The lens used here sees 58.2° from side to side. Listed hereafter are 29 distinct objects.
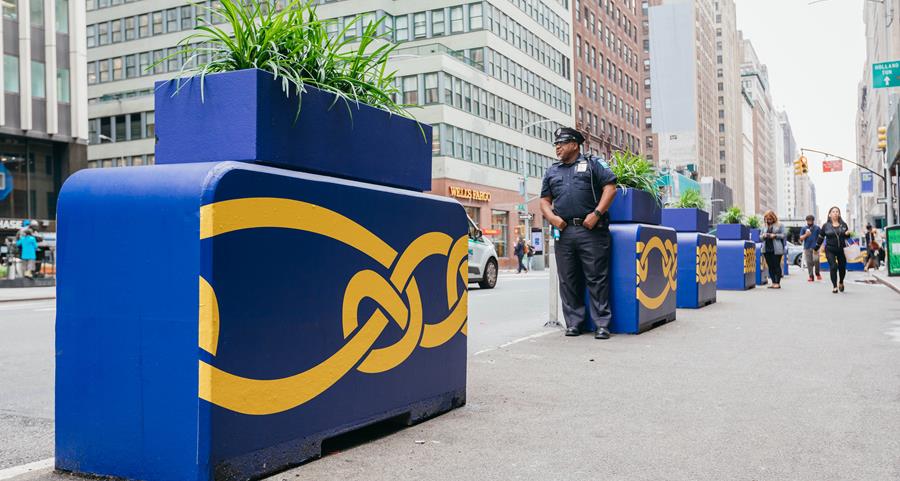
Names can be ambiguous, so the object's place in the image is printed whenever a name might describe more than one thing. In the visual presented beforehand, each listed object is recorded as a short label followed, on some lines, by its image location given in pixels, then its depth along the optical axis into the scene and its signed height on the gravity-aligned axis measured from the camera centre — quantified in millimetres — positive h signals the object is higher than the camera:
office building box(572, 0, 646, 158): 70750 +16226
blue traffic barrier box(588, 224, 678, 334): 8469 -404
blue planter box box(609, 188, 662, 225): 8805 +367
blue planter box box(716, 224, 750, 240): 18500 +190
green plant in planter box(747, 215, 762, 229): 24344 +525
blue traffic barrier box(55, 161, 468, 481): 3043 -309
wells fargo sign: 47844 +2992
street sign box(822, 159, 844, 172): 56094 +5054
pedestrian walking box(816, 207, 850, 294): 17172 -62
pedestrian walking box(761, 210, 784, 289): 19094 -152
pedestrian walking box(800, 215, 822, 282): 21859 -197
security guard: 7836 +199
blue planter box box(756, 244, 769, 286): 20922 -847
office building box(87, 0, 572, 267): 47562 +10804
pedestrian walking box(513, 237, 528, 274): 39903 -403
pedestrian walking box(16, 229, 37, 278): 26141 -58
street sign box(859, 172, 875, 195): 49625 +3503
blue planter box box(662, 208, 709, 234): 13102 +343
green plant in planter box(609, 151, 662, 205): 9148 +792
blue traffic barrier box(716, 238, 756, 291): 18078 -580
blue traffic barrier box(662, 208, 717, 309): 12344 -281
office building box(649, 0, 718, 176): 111500 +22560
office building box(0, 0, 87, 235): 38438 +6981
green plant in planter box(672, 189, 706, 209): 14117 +697
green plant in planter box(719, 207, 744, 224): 19075 +561
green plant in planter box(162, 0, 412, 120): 3605 +914
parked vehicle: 19359 -441
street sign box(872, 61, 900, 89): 23938 +4900
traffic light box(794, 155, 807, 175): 41500 +3751
